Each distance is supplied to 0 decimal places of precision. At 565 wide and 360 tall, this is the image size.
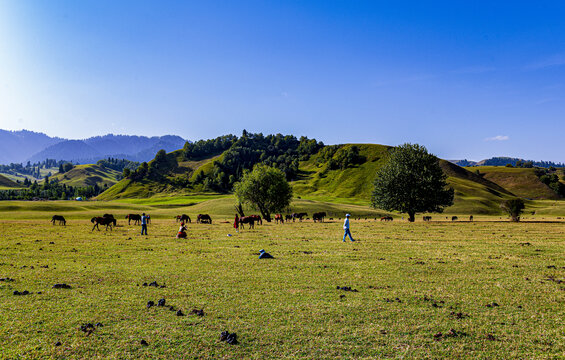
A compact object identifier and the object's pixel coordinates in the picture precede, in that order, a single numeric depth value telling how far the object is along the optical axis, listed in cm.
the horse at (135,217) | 5780
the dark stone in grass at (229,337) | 1001
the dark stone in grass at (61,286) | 1582
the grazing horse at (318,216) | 6844
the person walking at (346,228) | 3256
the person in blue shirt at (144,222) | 3803
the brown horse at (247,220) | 4838
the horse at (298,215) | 7229
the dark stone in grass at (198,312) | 1232
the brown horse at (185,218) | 6350
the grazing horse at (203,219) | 6259
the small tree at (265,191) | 7175
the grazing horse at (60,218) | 5386
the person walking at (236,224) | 4403
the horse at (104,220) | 4467
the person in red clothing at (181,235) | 3588
